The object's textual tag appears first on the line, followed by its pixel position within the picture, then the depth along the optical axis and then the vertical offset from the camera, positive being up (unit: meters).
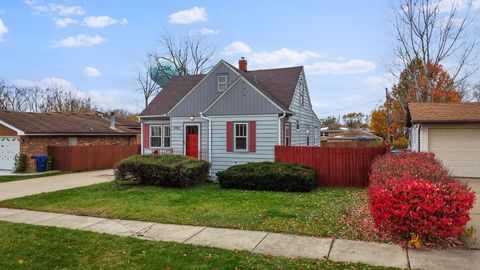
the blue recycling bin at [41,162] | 20.61 -1.43
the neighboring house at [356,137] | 43.97 -0.02
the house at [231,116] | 15.91 +0.98
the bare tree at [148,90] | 45.72 +5.83
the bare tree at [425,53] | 23.95 +5.71
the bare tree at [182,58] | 41.41 +8.79
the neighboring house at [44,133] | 20.75 +0.24
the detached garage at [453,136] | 15.95 +0.04
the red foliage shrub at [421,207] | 6.24 -1.21
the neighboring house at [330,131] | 62.41 +1.01
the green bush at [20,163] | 20.61 -1.47
